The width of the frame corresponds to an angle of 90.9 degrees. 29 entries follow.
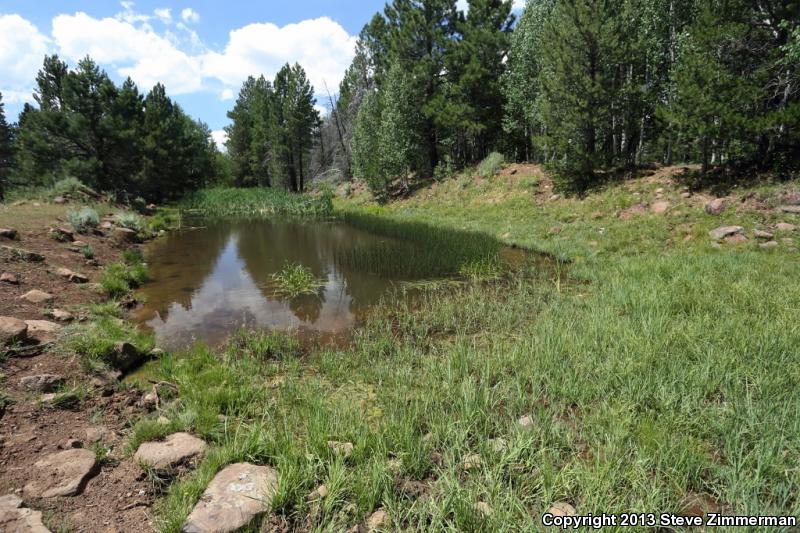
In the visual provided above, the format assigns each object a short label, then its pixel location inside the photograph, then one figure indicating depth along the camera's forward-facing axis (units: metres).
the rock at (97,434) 4.05
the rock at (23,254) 9.52
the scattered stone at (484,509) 2.99
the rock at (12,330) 5.49
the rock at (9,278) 7.94
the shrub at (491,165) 28.45
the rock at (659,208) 15.98
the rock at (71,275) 9.68
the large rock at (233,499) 2.95
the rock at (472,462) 3.53
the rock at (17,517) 2.76
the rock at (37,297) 7.54
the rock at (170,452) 3.69
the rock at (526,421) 4.08
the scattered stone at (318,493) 3.26
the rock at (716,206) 13.94
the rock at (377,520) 3.03
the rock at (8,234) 10.73
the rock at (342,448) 3.66
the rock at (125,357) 5.86
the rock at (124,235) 17.19
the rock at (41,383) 4.76
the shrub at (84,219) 15.14
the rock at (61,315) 7.12
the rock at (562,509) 3.01
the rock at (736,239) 11.88
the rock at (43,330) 5.97
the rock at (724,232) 12.27
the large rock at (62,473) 3.23
